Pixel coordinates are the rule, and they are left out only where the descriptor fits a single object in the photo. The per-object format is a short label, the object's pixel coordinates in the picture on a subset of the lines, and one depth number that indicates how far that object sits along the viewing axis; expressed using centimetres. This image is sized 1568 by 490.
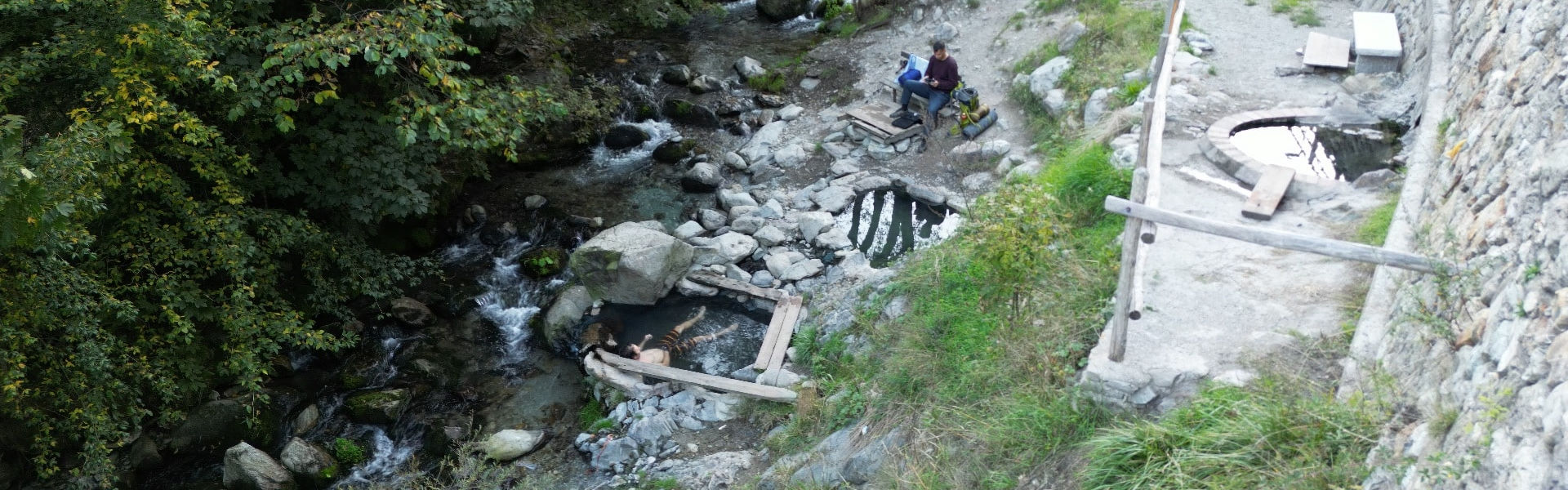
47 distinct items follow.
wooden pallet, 1098
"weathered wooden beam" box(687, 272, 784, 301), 888
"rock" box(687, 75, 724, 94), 1334
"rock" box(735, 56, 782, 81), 1368
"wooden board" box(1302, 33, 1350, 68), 912
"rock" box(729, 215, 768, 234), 998
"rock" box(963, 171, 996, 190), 997
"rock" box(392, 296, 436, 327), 916
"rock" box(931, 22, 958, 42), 1333
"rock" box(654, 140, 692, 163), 1170
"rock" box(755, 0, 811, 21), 1598
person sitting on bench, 1059
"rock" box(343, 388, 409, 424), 811
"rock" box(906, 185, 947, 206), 1005
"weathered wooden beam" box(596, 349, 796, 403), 750
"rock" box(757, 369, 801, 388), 769
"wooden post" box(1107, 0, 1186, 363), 491
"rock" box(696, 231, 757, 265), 947
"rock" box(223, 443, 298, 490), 736
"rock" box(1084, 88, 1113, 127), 952
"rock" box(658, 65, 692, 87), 1354
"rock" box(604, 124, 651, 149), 1210
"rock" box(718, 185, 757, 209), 1048
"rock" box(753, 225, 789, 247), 969
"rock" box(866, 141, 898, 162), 1094
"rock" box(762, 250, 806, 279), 926
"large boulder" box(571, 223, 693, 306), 891
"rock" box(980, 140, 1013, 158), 1028
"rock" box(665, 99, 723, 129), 1251
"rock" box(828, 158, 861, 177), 1076
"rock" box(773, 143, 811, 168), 1127
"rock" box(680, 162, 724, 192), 1103
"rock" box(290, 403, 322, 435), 809
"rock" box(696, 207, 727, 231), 1017
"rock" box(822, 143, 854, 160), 1112
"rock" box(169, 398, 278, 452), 788
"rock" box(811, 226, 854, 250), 949
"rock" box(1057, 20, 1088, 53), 1135
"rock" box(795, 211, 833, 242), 967
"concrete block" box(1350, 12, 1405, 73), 874
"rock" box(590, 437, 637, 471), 733
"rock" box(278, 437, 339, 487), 756
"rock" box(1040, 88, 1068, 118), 1023
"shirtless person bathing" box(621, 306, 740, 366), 833
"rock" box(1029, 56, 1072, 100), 1076
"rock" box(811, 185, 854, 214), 1011
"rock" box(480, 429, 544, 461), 755
